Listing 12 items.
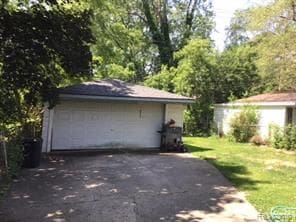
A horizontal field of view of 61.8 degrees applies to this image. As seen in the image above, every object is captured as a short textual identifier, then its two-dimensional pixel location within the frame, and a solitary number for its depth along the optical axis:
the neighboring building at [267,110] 12.84
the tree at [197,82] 16.90
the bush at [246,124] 13.80
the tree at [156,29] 20.79
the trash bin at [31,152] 7.26
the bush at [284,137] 11.93
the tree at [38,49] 6.32
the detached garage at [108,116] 9.55
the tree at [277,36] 11.39
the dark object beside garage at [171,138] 10.44
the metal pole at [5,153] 6.02
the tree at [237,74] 18.35
